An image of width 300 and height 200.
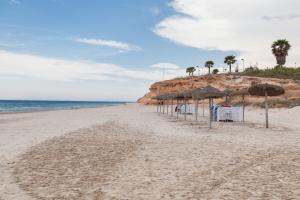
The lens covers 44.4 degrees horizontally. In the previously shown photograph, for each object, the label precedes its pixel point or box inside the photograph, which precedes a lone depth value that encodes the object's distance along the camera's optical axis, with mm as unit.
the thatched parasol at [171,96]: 31606
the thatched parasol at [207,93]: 19173
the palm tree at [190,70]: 84469
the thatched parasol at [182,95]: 26812
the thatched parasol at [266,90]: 18828
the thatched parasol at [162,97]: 35825
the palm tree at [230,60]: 74388
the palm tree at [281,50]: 61691
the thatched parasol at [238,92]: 24481
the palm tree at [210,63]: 82250
